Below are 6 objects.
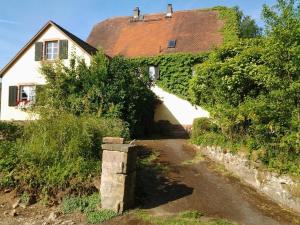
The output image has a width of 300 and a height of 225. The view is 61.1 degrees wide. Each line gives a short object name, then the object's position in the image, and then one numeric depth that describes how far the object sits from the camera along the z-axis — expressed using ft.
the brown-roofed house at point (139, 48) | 52.37
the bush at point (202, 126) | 32.56
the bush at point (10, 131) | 26.15
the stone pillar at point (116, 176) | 19.76
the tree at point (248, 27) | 69.27
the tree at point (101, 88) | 37.12
